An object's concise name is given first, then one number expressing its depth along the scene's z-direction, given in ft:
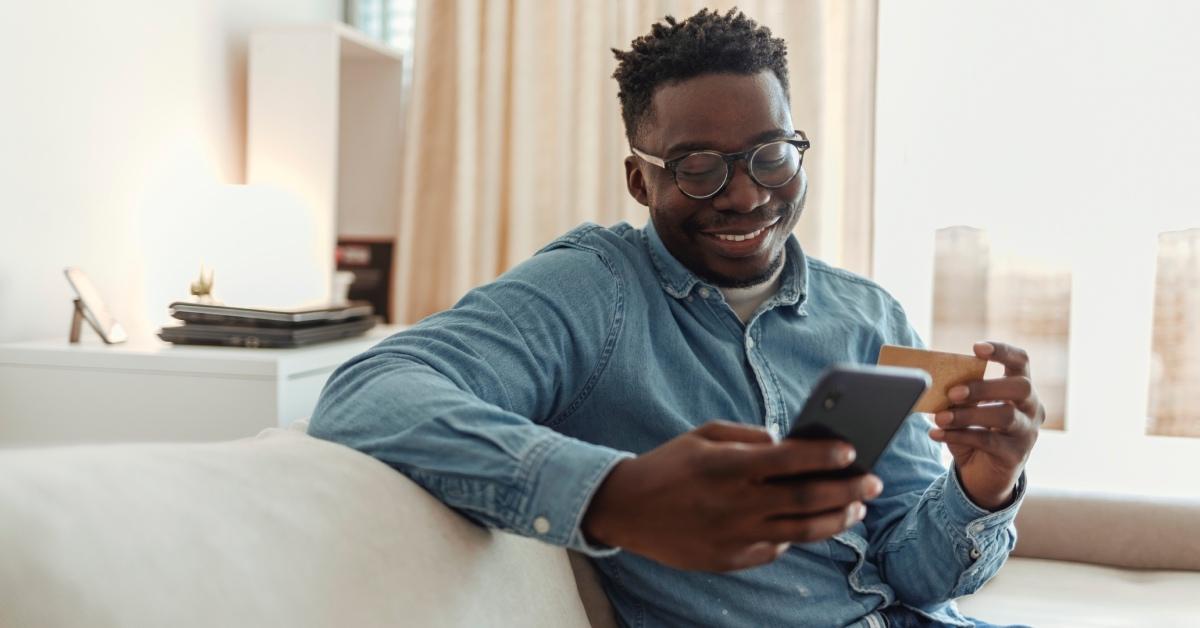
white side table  6.52
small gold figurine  7.28
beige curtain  8.79
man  2.28
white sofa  1.77
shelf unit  8.51
